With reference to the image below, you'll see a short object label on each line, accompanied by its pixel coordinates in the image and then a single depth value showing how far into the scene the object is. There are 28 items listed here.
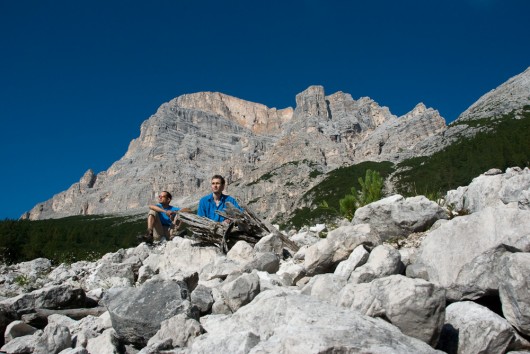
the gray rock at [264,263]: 5.94
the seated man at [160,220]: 10.74
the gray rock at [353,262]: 4.69
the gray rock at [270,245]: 6.88
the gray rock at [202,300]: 4.55
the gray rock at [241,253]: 6.63
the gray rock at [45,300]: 5.67
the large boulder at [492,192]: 5.44
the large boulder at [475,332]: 3.20
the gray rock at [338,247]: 5.26
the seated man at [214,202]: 9.01
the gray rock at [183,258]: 7.35
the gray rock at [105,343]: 3.94
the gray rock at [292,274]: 5.39
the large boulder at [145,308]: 3.98
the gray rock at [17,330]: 4.96
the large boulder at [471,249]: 3.68
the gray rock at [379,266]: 4.23
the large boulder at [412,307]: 3.09
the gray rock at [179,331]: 3.60
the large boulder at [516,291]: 3.20
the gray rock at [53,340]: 4.22
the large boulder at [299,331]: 2.61
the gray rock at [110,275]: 7.35
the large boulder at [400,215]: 6.08
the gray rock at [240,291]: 4.43
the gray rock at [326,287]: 4.10
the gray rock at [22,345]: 4.28
